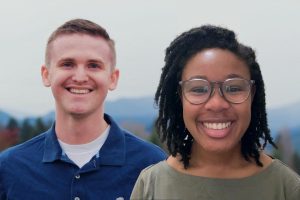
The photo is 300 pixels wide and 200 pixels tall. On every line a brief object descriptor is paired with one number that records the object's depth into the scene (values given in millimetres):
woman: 2047
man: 2648
